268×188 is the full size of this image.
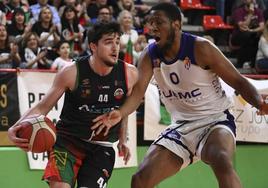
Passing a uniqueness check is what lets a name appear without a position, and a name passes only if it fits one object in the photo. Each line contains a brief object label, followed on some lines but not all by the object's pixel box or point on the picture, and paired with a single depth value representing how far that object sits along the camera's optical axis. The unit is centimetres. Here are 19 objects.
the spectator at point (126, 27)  984
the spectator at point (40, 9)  1018
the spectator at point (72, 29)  1001
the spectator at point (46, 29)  954
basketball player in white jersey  506
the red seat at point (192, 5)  1299
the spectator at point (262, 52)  1038
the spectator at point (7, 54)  850
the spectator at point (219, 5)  1332
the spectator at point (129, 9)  1123
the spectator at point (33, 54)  869
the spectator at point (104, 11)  1023
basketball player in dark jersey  491
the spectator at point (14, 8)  1002
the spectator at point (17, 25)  967
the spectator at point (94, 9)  1109
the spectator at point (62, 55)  868
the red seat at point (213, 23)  1263
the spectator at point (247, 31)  1195
